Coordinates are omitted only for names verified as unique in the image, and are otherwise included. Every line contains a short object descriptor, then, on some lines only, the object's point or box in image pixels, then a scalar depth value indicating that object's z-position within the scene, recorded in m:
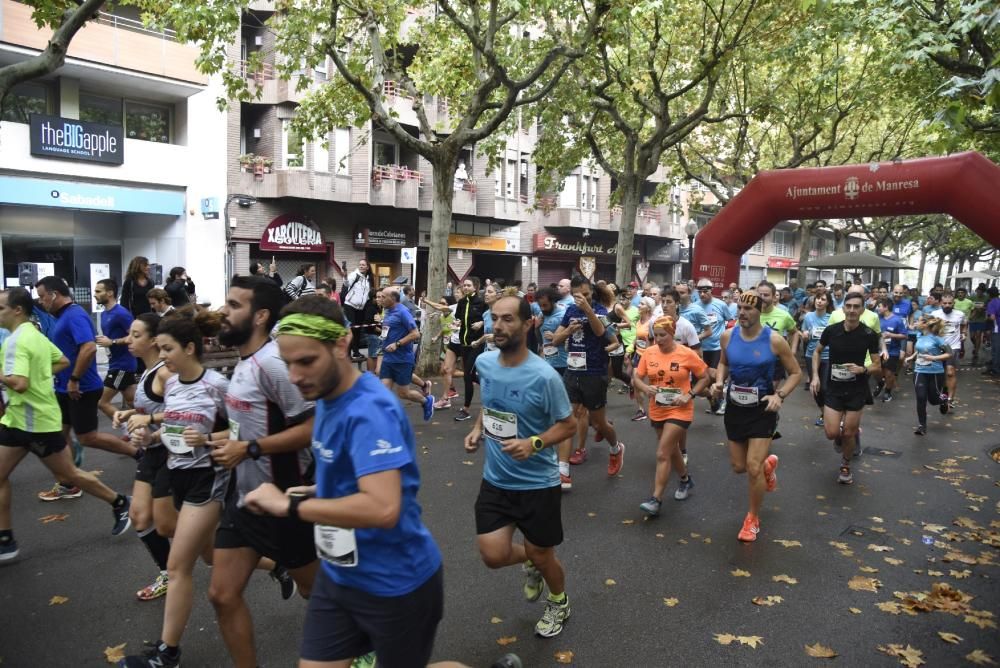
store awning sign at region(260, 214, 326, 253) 22.31
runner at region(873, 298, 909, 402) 13.29
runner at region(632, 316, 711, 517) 6.18
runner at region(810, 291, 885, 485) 7.49
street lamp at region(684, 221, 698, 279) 25.33
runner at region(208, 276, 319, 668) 3.12
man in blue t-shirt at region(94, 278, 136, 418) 7.41
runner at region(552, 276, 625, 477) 7.30
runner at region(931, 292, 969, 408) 12.56
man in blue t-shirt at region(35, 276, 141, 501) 6.09
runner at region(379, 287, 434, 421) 9.16
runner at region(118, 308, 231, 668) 3.38
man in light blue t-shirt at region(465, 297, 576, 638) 3.93
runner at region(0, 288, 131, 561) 4.96
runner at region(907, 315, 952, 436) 10.09
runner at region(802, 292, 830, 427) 12.02
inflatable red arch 12.82
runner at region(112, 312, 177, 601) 3.90
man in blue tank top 5.79
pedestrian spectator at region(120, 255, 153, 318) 9.75
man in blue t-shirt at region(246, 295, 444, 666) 2.29
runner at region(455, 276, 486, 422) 10.39
